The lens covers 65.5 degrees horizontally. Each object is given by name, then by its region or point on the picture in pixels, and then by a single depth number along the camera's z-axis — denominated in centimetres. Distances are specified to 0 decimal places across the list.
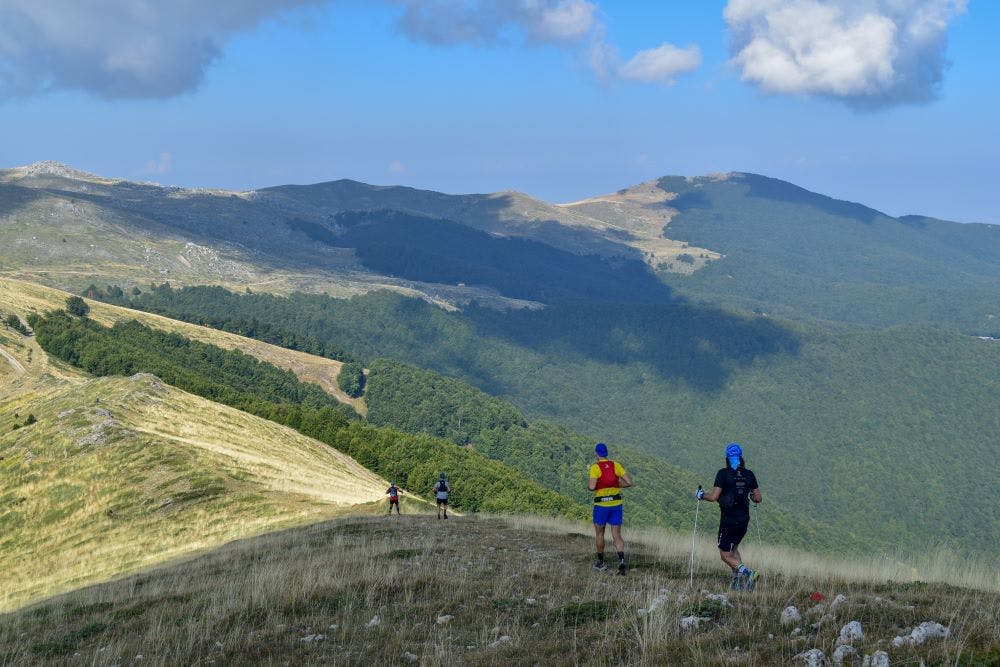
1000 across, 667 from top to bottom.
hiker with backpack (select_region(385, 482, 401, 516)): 3662
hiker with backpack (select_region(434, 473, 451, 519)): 3319
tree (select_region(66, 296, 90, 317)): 13825
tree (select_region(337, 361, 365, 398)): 19100
